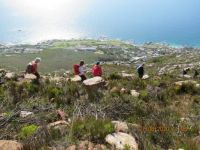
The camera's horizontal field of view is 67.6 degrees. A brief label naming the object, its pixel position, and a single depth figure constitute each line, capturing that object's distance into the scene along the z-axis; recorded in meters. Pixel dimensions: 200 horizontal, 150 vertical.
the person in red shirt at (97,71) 7.22
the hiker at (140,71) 8.08
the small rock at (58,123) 2.89
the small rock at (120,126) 2.69
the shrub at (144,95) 5.34
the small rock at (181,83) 6.37
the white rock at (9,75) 6.20
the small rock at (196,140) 2.36
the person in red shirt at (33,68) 6.66
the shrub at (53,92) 5.10
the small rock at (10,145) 2.28
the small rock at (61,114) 3.55
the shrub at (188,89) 6.16
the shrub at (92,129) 2.54
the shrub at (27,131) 2.80
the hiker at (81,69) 6.89
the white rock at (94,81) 5.61
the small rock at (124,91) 5.52
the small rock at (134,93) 5.42
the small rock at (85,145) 2.33
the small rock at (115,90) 5.57
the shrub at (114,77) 7.22
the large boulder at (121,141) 2.38
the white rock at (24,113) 3.60
